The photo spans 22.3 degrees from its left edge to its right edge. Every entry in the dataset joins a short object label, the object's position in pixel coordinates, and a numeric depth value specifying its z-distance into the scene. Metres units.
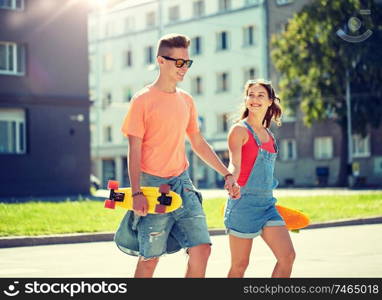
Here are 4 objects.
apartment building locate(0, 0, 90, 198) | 37.34
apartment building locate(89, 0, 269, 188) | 64.50
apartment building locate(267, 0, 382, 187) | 55.34
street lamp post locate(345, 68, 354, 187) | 48.72
